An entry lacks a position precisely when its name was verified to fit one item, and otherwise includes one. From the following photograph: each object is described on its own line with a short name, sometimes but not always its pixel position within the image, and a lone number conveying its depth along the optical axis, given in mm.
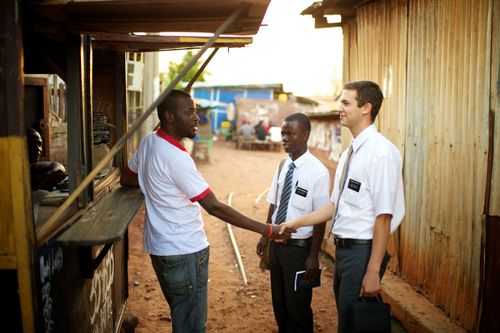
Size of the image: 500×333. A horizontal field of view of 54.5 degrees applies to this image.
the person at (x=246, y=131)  27109
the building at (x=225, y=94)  33938
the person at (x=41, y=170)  4154
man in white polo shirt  3105
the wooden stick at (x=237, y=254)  6768
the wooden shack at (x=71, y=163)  2139
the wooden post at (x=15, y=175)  2117
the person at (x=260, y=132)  27281
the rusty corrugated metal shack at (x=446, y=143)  3740
